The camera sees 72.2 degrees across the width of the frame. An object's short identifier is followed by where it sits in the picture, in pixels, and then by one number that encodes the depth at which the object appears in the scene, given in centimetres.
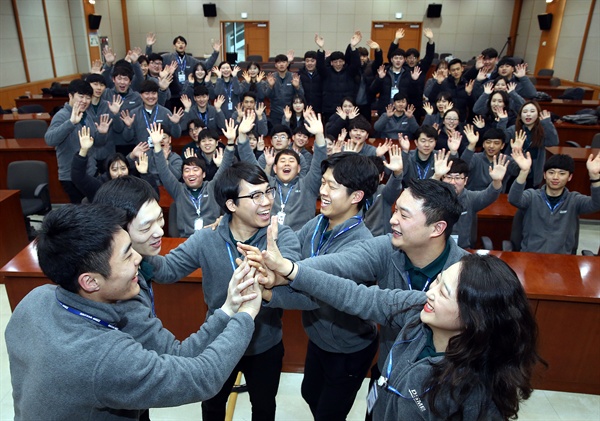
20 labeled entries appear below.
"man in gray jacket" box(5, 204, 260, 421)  103
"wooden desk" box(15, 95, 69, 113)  827
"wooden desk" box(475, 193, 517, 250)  371
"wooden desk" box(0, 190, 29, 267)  385
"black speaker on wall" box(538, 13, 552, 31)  1129
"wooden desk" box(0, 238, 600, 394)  247
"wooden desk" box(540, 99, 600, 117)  769
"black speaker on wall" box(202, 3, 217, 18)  1338
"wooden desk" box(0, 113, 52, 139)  651
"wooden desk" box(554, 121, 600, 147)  636
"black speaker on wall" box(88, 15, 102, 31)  1163
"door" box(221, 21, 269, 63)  1387
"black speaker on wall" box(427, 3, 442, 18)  1304
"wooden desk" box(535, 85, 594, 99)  921
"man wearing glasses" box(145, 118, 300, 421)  183
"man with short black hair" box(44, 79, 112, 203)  420
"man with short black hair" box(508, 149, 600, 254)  310
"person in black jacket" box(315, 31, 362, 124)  661
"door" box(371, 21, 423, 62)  1357
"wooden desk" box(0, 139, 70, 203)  525
